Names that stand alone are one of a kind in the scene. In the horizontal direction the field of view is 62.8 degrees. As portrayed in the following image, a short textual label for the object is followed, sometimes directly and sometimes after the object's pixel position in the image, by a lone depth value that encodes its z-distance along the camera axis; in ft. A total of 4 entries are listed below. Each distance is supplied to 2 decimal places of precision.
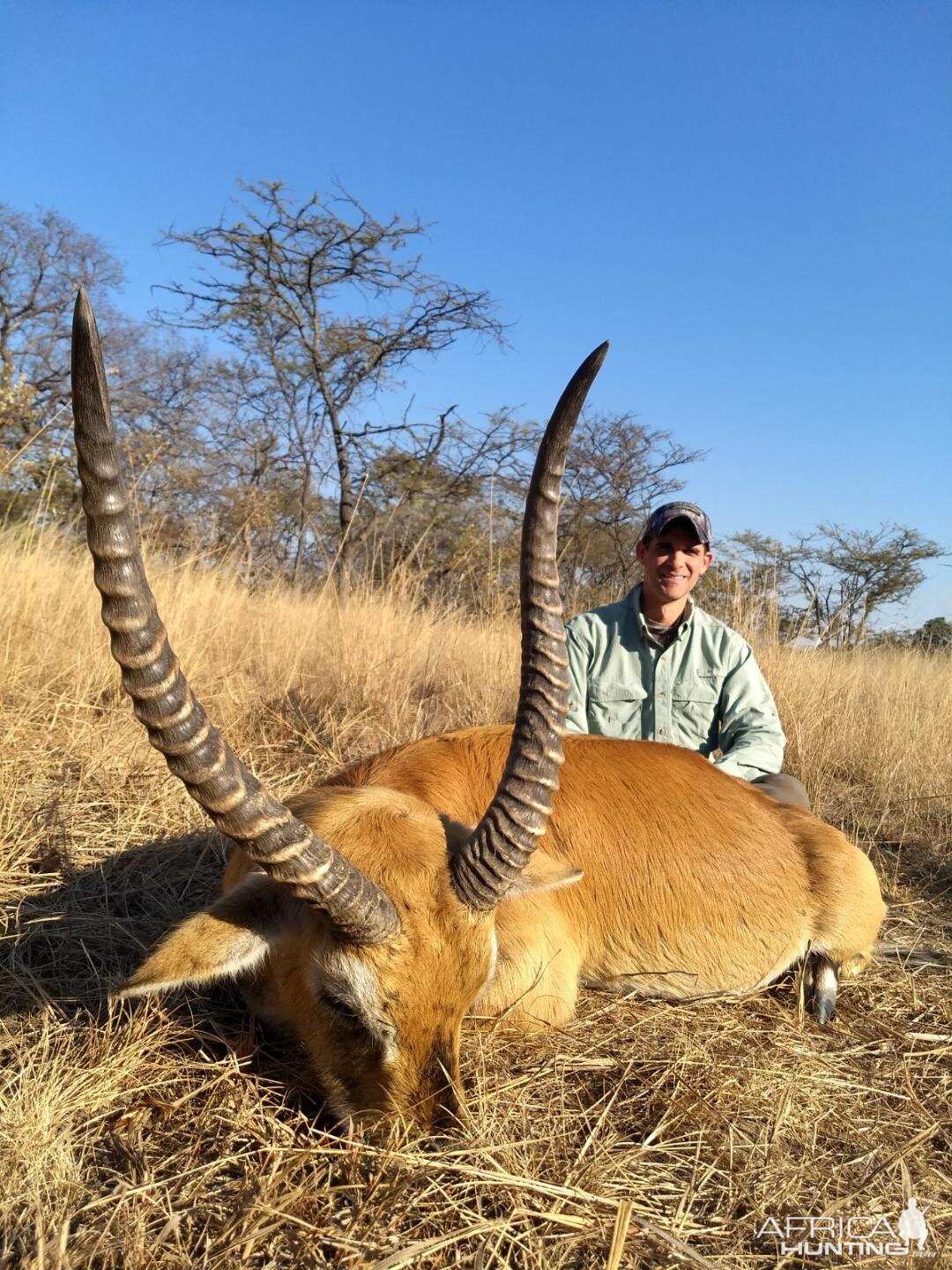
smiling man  16.29
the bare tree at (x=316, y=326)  61.00
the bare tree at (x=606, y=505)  71.10
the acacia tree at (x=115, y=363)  77.56
